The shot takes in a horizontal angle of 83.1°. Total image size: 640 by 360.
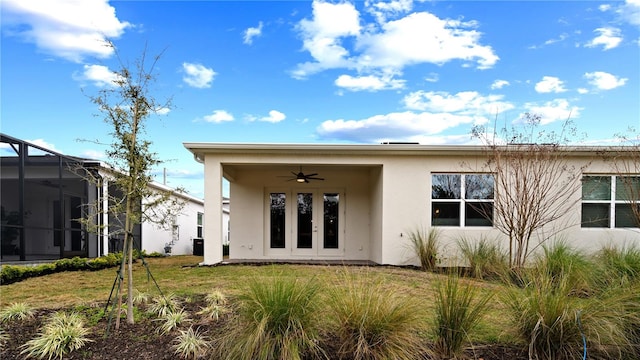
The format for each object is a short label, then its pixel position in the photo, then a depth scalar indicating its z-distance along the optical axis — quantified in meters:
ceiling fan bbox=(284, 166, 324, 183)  11.42
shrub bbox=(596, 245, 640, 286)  4.50
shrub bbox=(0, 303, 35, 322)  4.13
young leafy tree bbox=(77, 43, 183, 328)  3.90
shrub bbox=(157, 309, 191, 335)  3.76
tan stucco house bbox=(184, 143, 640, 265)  9.76
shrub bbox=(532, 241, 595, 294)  4.23
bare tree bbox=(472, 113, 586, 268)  8.34
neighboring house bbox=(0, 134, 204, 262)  9.11
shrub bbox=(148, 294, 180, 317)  4.30
